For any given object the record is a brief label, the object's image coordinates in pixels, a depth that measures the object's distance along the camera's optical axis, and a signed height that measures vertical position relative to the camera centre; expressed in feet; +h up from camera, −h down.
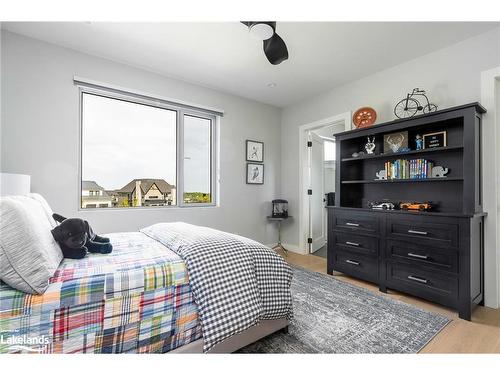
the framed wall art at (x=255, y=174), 13.20 +0.79
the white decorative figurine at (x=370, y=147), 9.38 +1.62
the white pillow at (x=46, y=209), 5.25 -0.49
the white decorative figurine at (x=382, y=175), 9.30 +0.52
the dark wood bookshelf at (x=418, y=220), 6.66 -1.02
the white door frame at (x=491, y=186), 7.17 +0.07
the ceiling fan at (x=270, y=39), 5.63 +3.76
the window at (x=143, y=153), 9.27 +1.51
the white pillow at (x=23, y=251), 3.27 -0.93
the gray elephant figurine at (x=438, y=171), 8.02 +0.57
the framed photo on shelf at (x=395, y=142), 8.61 +1.71
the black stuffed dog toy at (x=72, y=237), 4.50 -0.94
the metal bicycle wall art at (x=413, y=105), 8.52 +3.08
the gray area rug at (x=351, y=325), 5.11 -3.42
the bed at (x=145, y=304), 3.26 -1.83
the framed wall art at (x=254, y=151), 13.16 +2.07
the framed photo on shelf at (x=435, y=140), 7.73 +1.60
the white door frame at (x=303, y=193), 13.39 -0.28
